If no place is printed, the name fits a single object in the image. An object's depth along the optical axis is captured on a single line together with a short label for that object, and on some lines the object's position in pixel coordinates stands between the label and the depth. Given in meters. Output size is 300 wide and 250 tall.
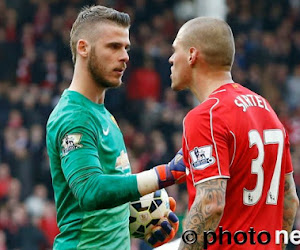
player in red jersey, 8.95
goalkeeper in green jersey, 9.52
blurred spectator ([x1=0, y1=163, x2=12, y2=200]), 25.30
